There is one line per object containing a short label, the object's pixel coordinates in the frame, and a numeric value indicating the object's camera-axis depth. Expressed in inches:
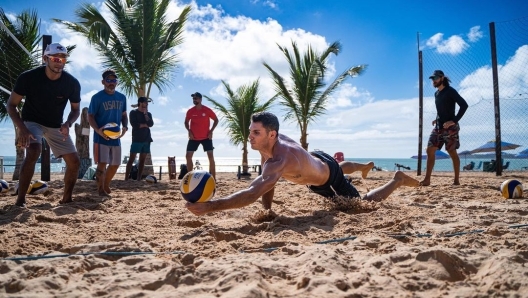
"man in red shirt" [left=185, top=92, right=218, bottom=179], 301.6
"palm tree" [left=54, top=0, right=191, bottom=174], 433.1
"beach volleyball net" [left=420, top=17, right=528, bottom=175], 363.9
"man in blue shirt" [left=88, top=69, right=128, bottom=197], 204.4
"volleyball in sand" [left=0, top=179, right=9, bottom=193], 208.9
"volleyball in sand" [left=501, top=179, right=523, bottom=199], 175.6
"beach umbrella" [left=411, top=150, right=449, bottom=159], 1121.2
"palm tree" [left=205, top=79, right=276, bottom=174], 620.7
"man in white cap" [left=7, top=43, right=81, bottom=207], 156.3
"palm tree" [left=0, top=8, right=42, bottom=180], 430.6
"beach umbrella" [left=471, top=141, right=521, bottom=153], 1023.6
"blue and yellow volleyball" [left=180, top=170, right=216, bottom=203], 109.9
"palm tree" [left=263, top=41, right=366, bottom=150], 539.8
